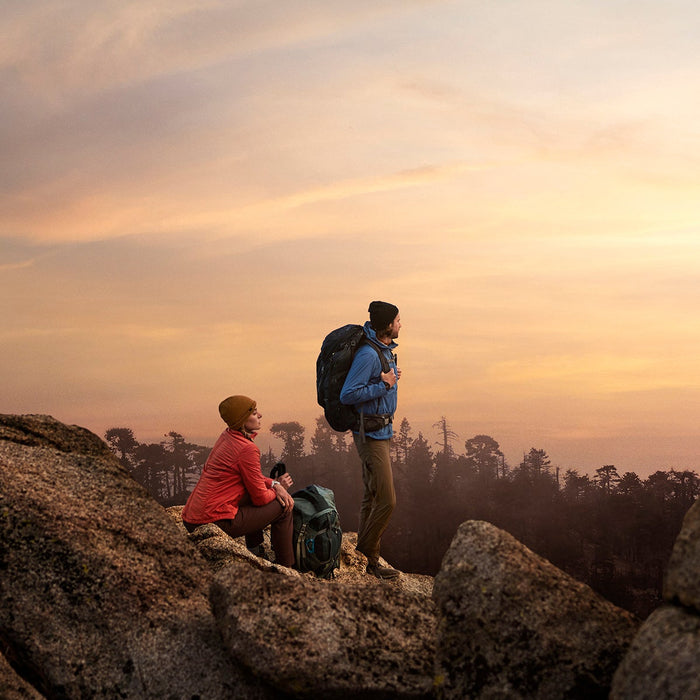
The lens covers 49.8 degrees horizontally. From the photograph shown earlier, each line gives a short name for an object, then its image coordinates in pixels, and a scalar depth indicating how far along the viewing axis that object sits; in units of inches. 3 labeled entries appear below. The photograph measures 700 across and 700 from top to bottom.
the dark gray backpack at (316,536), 498.9
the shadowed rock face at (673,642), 207.5
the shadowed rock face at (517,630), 255.0
